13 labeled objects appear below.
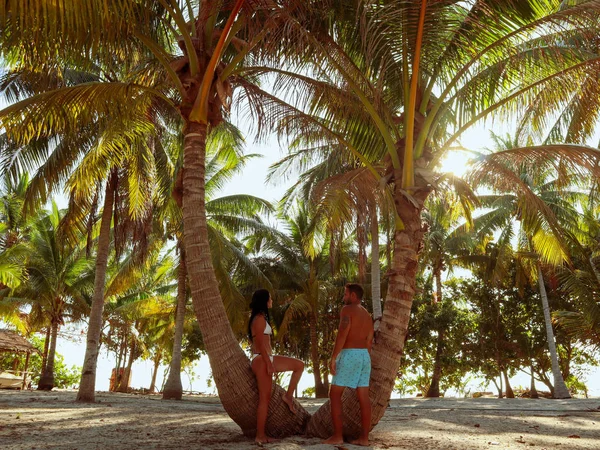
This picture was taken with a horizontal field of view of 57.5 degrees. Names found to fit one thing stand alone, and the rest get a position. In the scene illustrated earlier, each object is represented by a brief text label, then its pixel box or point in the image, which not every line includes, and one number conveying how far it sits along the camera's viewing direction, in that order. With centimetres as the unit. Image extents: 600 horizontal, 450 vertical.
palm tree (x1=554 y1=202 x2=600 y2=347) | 1653
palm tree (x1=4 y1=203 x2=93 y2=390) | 2141
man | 565
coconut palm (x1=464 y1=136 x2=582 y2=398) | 840
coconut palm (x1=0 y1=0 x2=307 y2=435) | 579
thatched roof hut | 2023
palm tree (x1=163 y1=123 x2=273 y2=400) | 1633
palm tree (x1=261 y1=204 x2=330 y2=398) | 2214
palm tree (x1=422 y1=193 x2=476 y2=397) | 2339
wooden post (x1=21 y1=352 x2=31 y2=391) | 2065
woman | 566
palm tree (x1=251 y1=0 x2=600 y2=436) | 636
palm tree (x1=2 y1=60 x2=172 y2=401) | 1119
